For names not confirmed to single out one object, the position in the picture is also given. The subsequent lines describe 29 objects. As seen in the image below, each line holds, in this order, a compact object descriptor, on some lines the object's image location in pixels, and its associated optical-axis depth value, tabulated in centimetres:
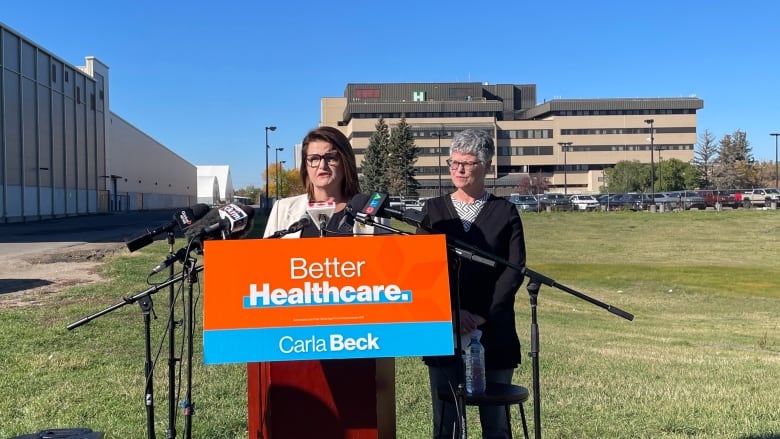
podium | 272
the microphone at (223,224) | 297
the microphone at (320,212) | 313
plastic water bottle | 360
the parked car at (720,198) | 5612
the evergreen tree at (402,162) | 8488
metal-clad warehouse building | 4338
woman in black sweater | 368
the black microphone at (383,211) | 278
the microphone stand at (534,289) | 291
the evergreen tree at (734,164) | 10275
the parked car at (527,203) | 5812
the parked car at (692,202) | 5623
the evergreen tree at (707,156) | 10687
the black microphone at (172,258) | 294
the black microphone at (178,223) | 305
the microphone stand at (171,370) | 300
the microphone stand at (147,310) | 293
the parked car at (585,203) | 5812
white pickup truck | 5628
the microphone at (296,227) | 292
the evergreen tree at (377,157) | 8789
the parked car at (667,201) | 5504
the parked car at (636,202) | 5597
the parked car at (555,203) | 5766
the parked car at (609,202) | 5716
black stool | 350
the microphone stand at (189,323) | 294
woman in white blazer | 373
